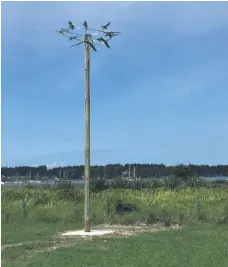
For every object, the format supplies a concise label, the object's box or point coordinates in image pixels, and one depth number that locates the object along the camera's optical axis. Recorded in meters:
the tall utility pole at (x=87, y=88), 15.59
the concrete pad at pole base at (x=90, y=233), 14.88
